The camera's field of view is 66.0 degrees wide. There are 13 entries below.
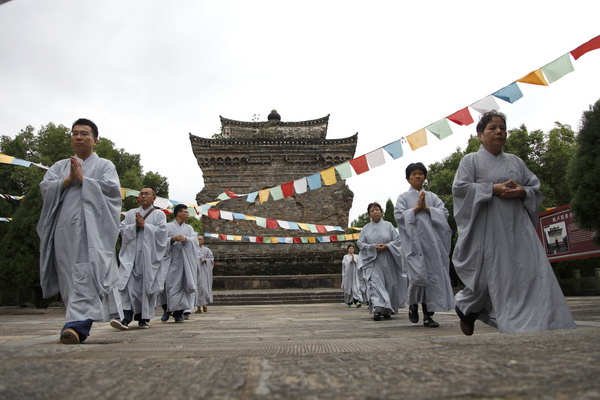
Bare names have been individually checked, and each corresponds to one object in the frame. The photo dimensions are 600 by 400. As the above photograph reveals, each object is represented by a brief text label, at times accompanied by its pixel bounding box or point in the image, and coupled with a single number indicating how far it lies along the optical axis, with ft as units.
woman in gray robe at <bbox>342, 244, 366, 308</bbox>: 37.35
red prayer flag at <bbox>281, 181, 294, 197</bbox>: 38.81
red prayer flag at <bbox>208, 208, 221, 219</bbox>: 51.15
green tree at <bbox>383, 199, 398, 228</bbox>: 121.80
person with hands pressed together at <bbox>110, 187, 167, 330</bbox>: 19.81
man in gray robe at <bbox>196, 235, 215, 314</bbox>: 35.94
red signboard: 37.27
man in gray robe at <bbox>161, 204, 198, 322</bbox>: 24.39
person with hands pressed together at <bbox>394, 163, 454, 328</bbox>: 18.12
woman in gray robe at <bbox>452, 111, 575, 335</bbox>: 11.27
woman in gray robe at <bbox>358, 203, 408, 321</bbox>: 21.93
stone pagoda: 85.66
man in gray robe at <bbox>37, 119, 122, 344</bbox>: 12.07
